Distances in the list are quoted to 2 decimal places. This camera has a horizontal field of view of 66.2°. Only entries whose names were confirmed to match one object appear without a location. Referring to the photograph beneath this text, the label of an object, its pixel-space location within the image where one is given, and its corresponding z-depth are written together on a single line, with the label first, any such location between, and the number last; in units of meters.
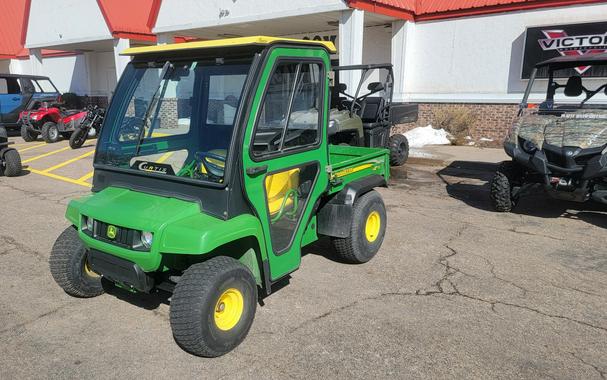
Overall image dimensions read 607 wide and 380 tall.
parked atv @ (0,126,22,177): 8.80
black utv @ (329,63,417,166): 8.39
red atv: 13.84
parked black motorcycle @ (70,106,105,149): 12.43
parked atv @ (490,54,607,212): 5.57
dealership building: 11.63
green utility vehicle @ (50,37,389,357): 2.94
